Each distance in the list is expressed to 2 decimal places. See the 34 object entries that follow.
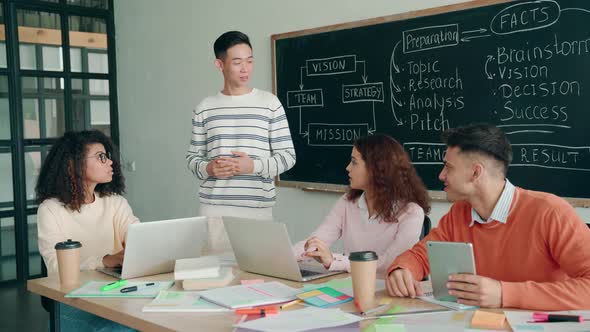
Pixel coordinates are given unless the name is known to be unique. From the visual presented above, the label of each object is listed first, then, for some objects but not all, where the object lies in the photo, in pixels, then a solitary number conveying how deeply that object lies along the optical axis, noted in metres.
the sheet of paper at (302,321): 1.62
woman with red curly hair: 2.57
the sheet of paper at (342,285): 2.02
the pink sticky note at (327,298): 1.90
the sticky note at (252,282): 2.14
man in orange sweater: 1.82
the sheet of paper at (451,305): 1.78
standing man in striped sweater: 3.13
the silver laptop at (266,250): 2.14
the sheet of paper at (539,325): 1.56
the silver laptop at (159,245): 2.25
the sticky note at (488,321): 1.60
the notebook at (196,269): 2.11
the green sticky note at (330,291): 1.96
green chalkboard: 3.13
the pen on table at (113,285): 2.13
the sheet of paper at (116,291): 2.07
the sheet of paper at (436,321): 1.62
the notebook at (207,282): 2.10
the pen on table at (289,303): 1.86
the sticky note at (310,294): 1.94
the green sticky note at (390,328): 1.60
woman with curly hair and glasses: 2.79
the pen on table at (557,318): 1.61
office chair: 2.66
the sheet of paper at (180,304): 1.87
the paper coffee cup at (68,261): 2.23
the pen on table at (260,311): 1.80
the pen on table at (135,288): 2.10
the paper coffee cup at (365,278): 1.82
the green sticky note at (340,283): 2.05
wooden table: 1.73
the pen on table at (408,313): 1.74
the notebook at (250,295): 1.89
